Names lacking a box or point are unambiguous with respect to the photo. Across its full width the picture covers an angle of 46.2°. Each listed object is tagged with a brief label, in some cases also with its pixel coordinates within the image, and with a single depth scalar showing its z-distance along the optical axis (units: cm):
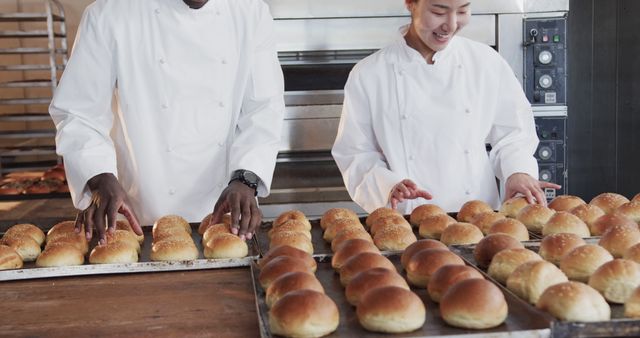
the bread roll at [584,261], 167
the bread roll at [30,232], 215
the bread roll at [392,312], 141
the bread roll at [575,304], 141
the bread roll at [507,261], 170
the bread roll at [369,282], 155
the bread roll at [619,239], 182
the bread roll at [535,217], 220
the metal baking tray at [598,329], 135
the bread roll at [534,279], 156
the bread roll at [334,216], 229
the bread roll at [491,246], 181
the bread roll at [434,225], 217
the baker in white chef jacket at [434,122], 286
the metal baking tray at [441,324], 138
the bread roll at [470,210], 232
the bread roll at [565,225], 206
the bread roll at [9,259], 191
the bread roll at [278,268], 167
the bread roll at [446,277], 156
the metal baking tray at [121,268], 187
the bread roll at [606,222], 205
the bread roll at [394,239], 201
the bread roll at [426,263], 168
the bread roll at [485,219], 216
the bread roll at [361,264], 169
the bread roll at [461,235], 203
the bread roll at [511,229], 203
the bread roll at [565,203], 235
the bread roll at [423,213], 231
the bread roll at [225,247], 196
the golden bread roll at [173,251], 195
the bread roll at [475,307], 142
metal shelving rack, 468
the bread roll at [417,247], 179
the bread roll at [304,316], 140
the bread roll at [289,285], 155
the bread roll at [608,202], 234
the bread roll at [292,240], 198
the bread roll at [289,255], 179
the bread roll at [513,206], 238
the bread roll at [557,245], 180
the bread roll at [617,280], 153
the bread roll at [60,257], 192
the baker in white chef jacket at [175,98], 252
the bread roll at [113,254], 193
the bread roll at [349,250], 182
